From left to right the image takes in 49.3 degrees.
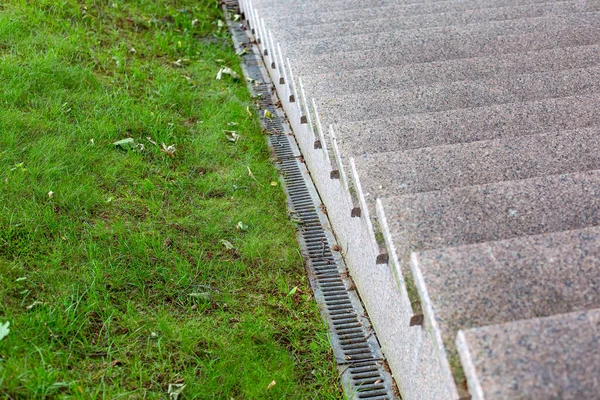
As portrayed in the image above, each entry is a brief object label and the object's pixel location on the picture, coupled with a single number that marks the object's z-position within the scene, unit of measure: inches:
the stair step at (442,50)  152.2
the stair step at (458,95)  127.4
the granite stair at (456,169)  72.4
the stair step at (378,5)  204.1
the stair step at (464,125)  113.0
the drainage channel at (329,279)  103.7
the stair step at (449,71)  138.6
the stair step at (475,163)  99.0
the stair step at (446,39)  161.8
